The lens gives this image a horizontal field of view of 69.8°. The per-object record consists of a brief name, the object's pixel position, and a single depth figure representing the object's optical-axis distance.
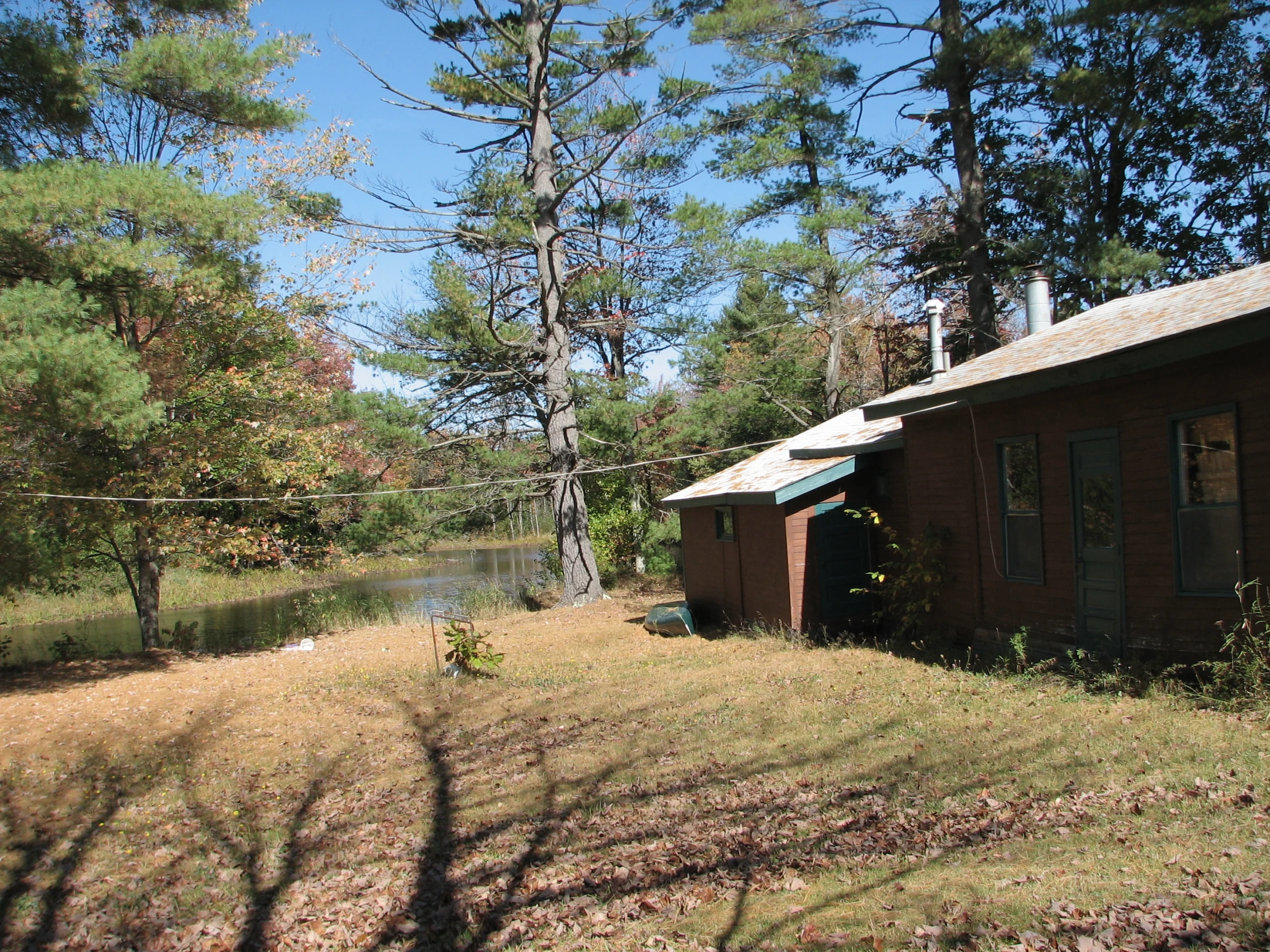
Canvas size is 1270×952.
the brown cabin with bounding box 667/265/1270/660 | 7.24
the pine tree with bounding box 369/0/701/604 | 18.38
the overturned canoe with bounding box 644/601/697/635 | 14.54
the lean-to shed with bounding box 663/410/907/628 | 12.11
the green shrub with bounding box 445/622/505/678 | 11.51
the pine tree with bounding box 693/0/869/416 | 18.08
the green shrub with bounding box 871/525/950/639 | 10.77
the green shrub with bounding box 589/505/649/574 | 25.52
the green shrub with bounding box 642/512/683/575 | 24.78
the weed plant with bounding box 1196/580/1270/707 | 6.76
